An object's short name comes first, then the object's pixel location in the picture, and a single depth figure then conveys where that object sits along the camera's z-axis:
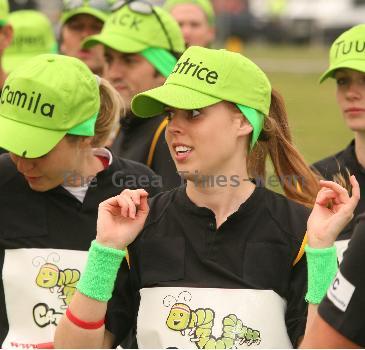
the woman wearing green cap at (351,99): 11.52
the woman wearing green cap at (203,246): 8.01
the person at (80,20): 16.89
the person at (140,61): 12.49
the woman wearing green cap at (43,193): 9.51
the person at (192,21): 18.83
